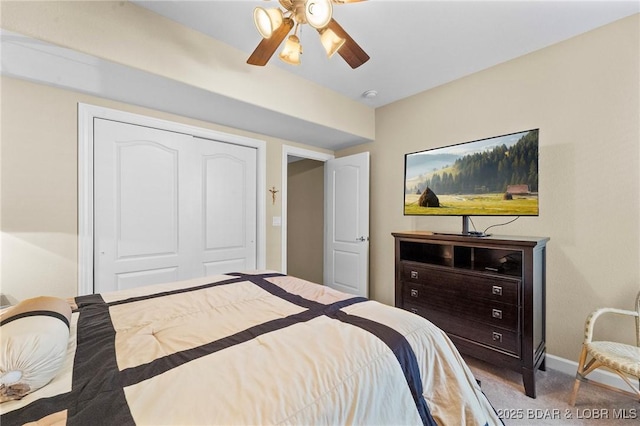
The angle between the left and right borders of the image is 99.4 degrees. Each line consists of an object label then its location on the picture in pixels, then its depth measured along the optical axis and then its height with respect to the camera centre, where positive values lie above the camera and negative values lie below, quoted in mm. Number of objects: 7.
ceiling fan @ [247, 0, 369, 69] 1384 +1023
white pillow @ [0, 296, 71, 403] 703 -391
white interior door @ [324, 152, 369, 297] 3404 -156
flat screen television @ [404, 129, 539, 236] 2125 +308
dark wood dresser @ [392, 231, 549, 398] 1875 -634
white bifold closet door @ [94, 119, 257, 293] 2320 +56
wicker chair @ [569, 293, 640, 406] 1529 -848
